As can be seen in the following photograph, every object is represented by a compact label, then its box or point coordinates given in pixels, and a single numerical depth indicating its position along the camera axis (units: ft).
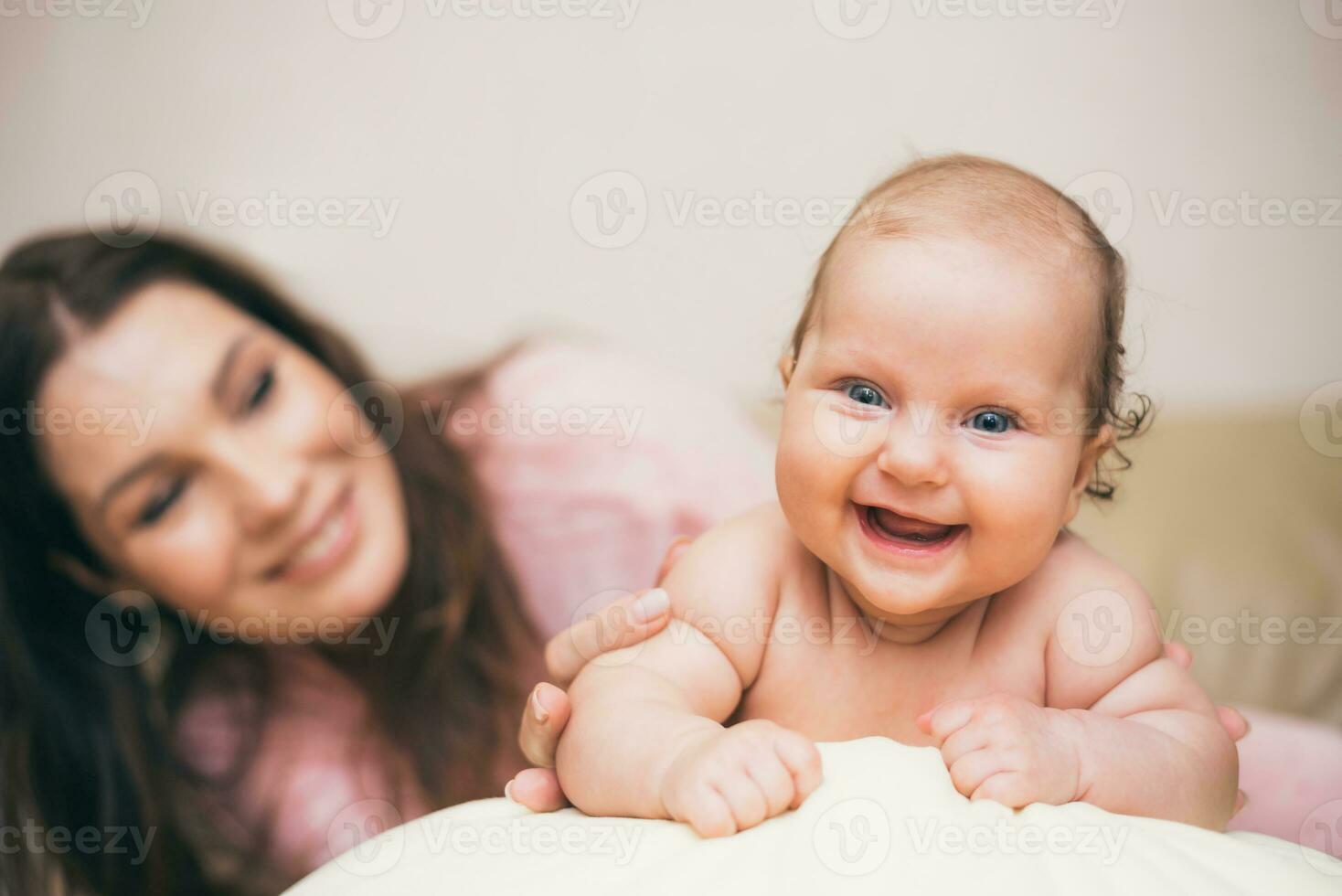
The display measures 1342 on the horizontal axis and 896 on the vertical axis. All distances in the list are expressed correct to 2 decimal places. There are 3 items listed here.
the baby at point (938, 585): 2.37
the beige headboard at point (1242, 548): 3.49
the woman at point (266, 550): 3.13
